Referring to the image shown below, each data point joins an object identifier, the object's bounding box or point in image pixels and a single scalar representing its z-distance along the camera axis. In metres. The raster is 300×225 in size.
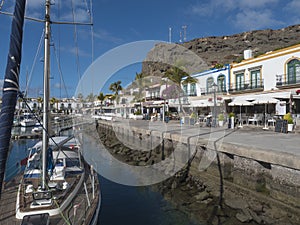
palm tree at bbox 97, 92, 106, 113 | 89.03
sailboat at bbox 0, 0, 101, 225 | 2.55
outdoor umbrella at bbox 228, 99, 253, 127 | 19.17
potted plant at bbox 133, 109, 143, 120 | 40.56
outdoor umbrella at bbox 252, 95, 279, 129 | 17.53
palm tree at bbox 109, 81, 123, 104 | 74.81
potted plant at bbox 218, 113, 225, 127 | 21.04
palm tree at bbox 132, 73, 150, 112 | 59.18
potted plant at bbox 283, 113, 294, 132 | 15.22
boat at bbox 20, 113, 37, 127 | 45.50
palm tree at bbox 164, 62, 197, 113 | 38.00
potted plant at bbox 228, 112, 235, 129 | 19.23
